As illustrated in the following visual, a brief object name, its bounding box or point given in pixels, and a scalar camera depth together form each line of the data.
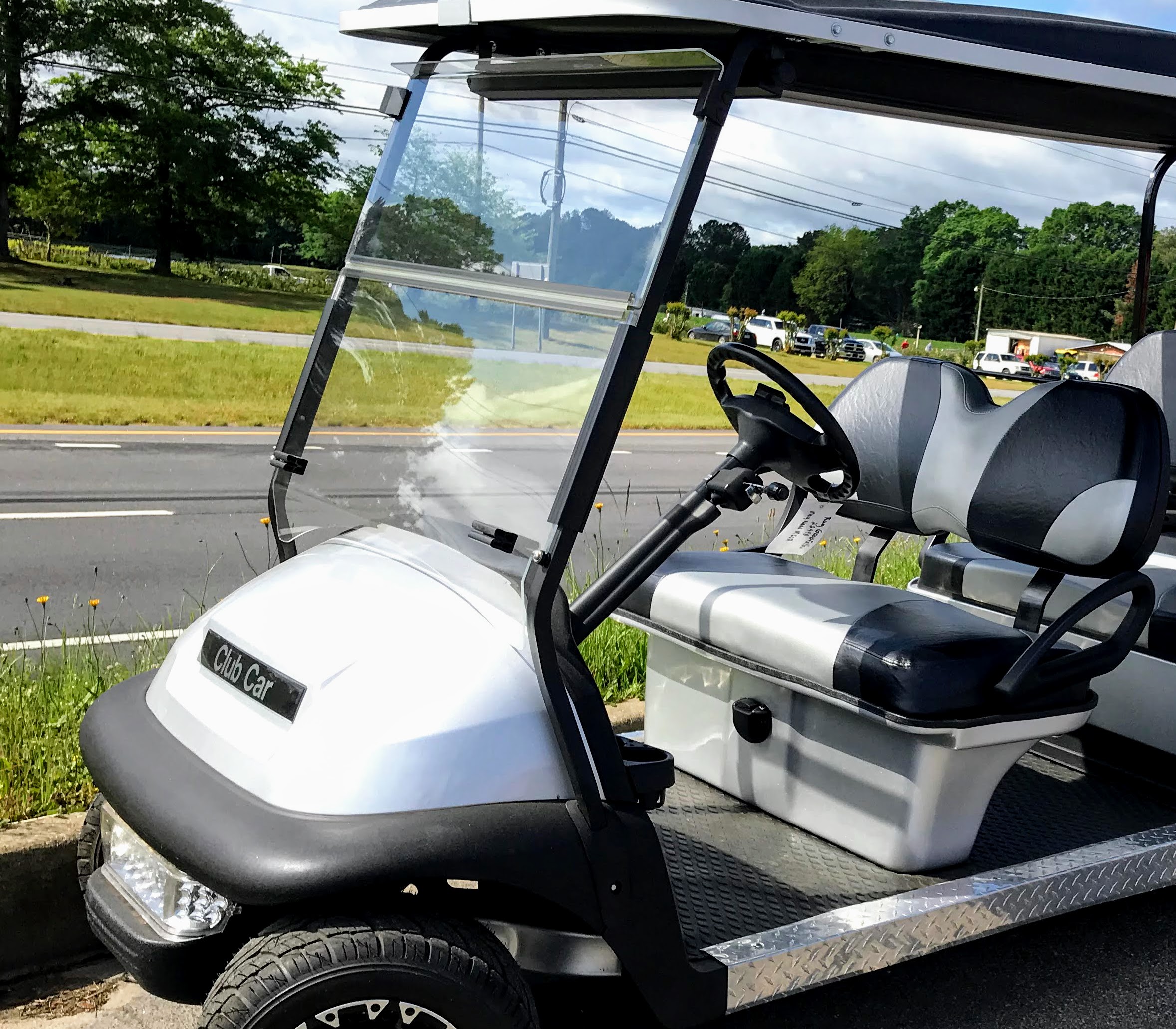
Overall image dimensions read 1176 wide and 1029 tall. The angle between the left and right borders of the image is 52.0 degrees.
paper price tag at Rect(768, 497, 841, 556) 2.46
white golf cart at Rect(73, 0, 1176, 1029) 1.70
